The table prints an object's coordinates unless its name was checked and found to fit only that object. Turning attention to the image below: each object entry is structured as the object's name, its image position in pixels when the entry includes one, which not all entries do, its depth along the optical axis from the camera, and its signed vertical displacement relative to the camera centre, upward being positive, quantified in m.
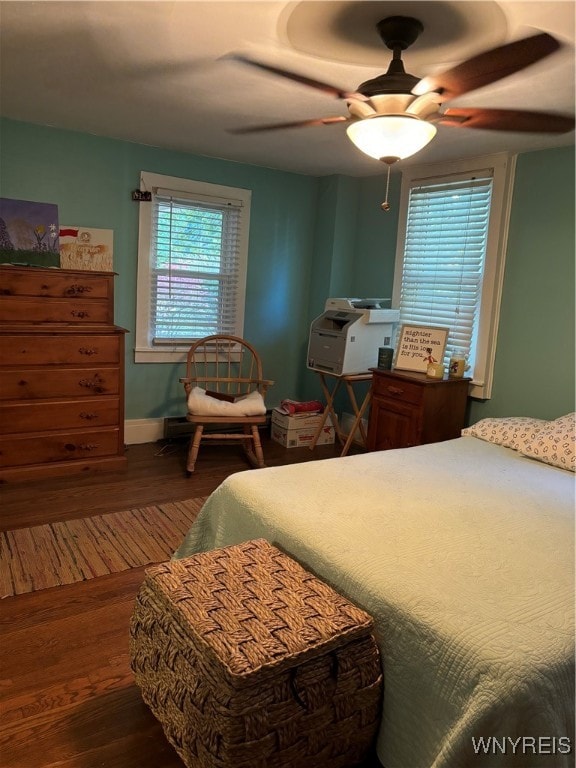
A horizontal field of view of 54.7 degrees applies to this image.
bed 1.22 -0.72
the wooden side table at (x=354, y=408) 4.00 -0.80
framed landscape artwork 3.55 +0.35
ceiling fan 1.77 +0.72
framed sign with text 3.71 -0.23
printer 3.98 -0.19
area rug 2.42 -1.21
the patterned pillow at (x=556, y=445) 2.65 -0.60
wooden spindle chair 3.75 -0.68
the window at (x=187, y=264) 4.12 +0.26
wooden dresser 3.37 -0.53
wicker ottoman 1.25 -0.86
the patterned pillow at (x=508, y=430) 2.89 -0.59
